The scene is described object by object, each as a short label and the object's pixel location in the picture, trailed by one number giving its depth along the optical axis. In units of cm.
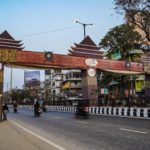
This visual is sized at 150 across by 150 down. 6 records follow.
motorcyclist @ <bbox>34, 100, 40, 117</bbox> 1942
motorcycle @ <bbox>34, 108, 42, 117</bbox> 1941
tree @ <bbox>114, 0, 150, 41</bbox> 1652
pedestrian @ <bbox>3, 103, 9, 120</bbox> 1605
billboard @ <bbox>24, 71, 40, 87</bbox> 4829
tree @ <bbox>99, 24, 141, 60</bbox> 3408
